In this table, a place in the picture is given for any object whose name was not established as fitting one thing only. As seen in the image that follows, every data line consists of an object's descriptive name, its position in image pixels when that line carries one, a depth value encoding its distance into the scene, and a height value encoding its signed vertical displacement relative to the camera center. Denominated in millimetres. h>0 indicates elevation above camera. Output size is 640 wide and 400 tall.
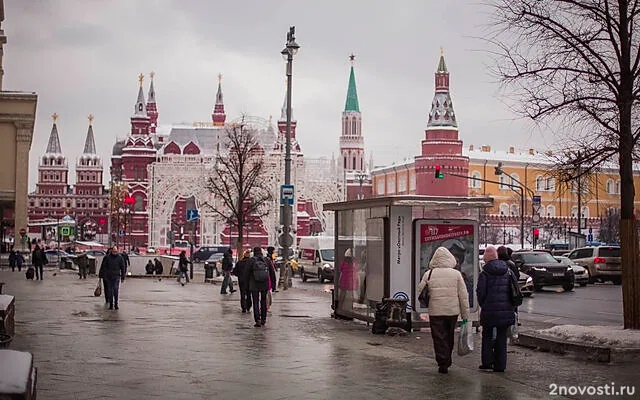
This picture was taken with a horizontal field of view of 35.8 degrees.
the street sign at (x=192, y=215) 47997 +2011
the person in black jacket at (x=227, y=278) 34781 -776
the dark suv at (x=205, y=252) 102000 +438
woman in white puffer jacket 13438 -675
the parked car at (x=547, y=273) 38625 -584
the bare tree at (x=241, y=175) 53781 +5410
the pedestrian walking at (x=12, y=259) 56969 -226
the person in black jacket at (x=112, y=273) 25422 -452
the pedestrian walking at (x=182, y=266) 44716 -450
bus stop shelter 19062 +345
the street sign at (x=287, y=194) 36844 +2340
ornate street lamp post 37344 +3046
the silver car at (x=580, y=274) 42075 -675
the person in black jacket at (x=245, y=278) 21562 -476
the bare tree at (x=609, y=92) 16062 +2725
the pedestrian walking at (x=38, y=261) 45938 -265
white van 50481 -122
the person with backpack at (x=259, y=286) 20719 -622
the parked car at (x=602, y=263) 45062 -212
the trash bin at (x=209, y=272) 48375 -772
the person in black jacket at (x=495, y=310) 13352 -702
